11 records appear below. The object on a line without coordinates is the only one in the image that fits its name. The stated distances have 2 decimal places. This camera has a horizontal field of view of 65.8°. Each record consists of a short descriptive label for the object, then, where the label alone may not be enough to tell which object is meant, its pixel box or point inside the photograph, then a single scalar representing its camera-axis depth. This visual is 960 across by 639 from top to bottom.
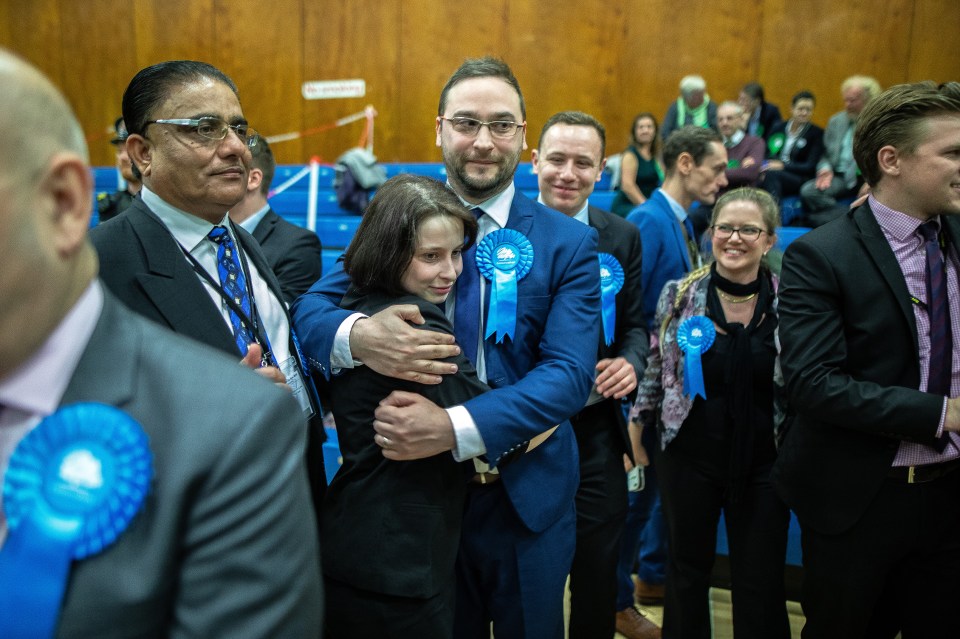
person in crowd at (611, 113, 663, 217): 5.61
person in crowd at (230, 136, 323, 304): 2.73
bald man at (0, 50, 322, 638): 0.67
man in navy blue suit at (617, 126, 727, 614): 3.02
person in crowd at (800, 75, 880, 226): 5.70
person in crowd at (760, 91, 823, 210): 6.06
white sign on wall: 9.12
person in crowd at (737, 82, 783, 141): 6.73
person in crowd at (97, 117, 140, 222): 3.62
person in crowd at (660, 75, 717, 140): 6.98
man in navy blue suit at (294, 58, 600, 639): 1.59
